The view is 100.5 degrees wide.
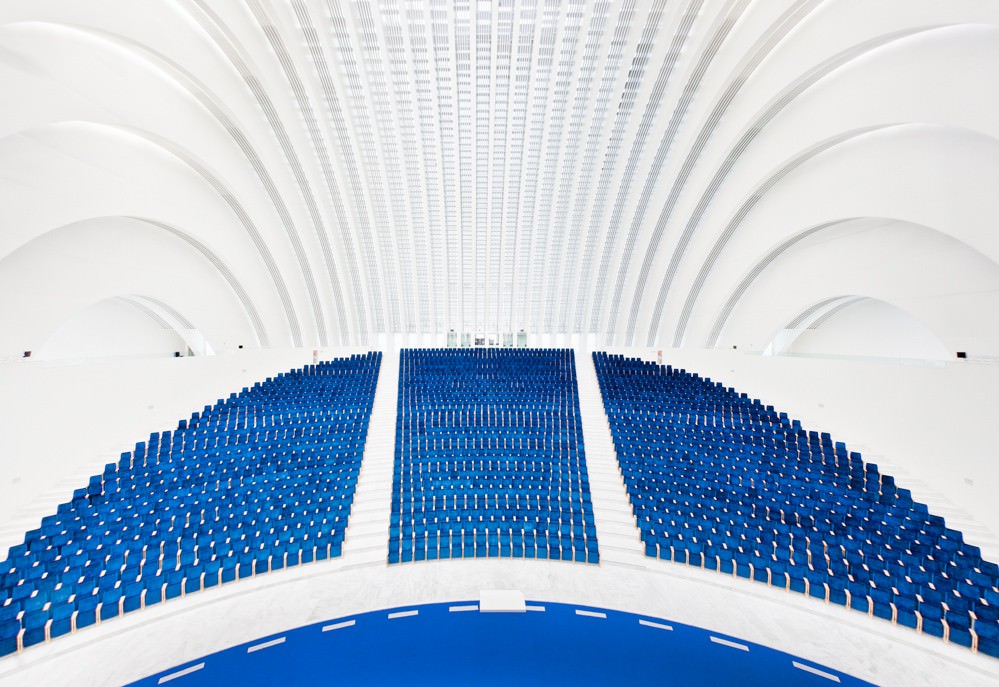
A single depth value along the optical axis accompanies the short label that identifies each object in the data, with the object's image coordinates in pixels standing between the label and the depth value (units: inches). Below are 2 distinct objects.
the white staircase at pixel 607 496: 341.4
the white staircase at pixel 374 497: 336.5
